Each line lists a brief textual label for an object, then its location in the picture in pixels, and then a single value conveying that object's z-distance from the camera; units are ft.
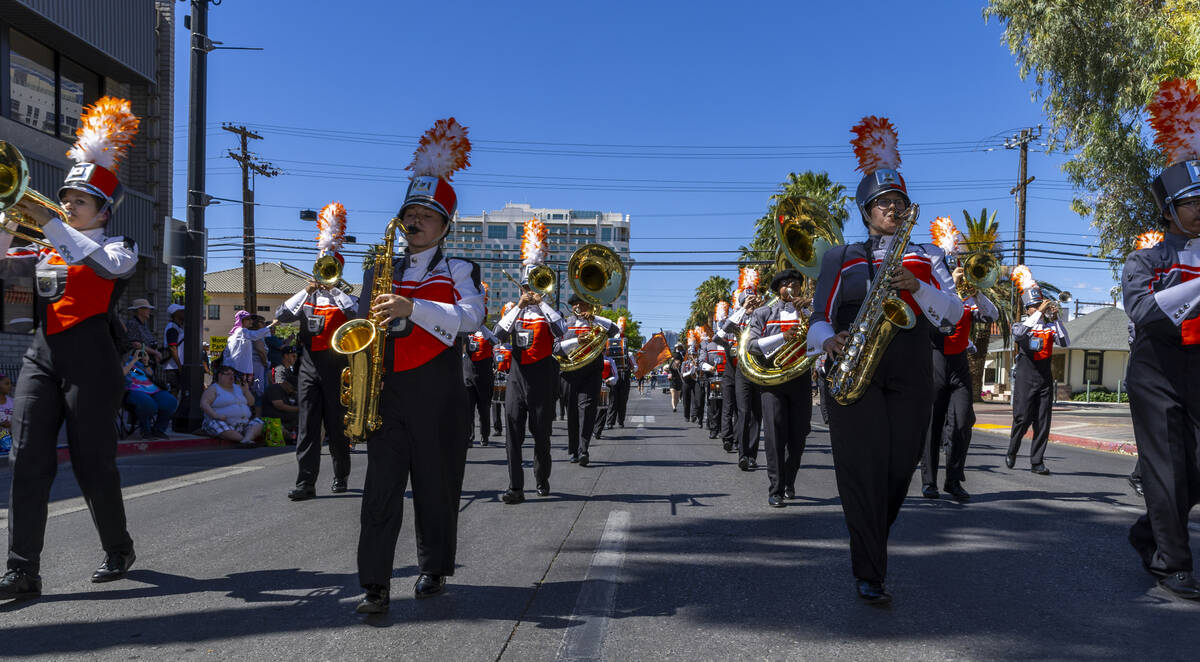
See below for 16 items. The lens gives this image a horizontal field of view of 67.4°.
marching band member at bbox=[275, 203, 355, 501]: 25.80
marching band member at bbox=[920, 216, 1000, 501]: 27.02
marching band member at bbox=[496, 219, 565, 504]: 25.91
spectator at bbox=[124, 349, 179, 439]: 40.55
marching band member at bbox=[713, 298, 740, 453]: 39.59
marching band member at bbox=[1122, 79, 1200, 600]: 15.26
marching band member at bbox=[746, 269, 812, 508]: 25.34
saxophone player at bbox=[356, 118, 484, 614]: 13.83
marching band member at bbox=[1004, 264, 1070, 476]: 33.65
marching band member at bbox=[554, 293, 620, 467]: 34.99
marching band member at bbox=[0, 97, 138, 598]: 14.84
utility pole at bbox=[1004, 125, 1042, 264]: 116.06
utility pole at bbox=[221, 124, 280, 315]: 114.56
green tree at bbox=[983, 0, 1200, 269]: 58.23
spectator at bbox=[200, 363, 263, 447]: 43.39
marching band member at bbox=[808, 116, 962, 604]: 14.70
